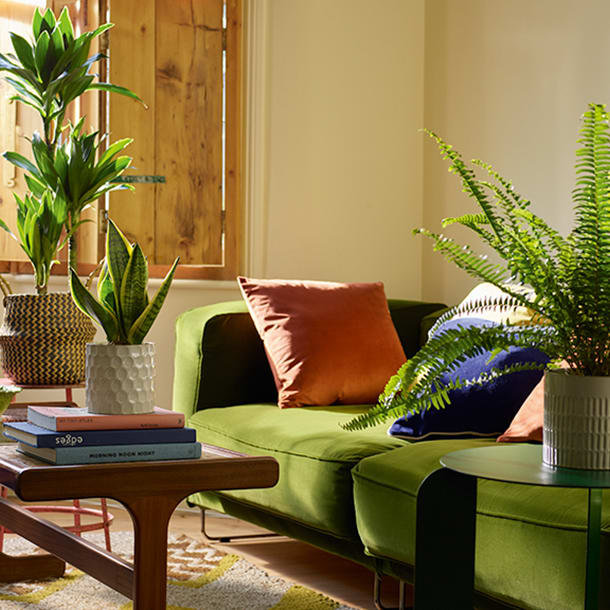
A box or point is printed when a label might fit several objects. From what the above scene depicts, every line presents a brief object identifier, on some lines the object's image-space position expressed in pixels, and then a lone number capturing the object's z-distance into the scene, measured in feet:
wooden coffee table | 9.74
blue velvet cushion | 12.91
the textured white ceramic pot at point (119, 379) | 10.33
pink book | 10.04
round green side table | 8.91
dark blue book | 10.00
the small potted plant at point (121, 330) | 10.36
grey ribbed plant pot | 9.13
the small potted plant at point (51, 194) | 14.16
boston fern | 9.19
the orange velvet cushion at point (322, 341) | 14.94
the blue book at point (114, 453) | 9.96
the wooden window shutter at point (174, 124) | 18.26
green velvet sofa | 10.42
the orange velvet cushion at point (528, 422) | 12.15
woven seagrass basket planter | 14.13
